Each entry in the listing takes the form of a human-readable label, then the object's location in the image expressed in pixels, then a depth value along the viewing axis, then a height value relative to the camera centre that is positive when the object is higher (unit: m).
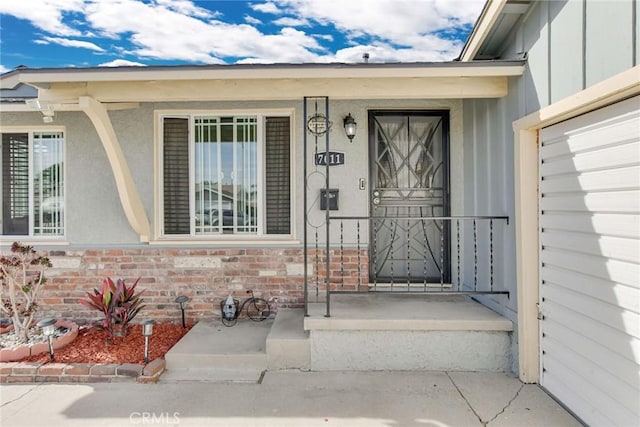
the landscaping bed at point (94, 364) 3.45 -1.44
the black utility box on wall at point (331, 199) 4.62 +0.22
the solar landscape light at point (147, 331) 3.55 -1.12
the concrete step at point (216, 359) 3.53 -1.43
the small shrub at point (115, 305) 4.02 -0.98
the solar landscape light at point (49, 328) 3.58 -1.09
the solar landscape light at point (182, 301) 4.43 -1.03
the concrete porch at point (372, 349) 3.62 -1.36
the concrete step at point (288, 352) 3.64 -1.38
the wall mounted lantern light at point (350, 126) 4.51 +1.13
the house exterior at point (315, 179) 3.30 +0.46
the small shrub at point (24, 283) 3.94 -0.75
